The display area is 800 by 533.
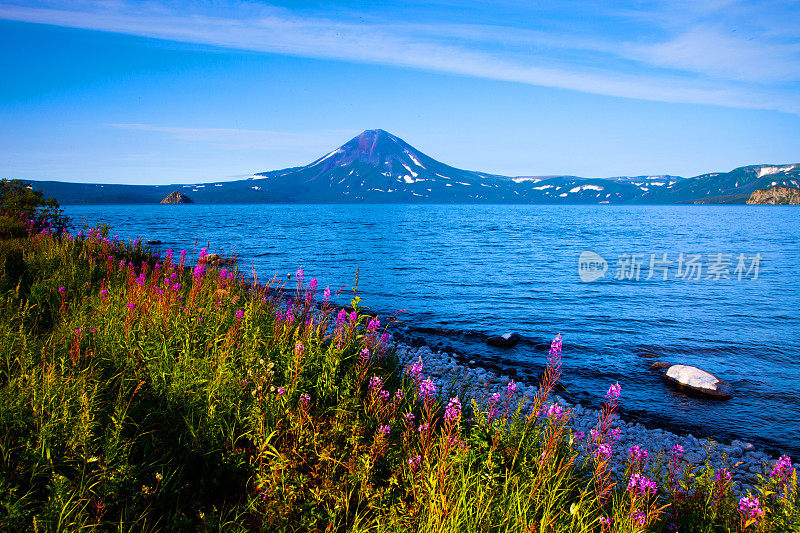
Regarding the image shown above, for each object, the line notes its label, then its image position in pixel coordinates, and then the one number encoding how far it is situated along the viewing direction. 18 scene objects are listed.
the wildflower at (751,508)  3.78
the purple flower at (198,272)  8.15
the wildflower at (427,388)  4.55
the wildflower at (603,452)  4.06
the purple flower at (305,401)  4.60
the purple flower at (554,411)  4.40
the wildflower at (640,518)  3.68
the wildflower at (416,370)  5.43
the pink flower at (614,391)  4.58
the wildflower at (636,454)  4.67
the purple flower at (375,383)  5.14
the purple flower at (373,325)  6.66
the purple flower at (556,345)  4.75
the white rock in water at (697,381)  10.85
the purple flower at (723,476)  4.61
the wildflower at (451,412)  4.24
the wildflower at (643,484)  3.84
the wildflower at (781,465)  4.27
